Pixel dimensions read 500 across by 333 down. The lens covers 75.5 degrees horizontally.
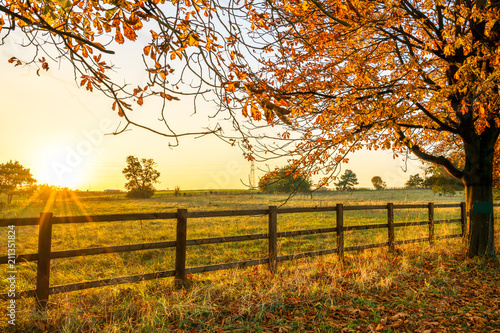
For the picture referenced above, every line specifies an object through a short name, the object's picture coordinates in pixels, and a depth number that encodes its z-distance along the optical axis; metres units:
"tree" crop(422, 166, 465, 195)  29.53
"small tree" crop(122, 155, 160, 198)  66.46
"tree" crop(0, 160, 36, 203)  52.81
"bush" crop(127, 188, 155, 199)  62.44
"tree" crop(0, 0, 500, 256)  3.63
